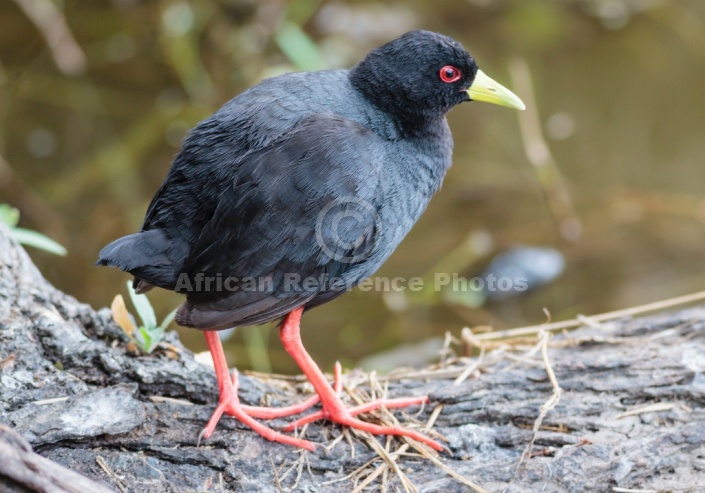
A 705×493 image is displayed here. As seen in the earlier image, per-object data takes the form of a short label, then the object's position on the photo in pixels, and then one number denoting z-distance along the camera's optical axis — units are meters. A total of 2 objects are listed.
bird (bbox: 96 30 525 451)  5.72
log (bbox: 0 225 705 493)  5.48
